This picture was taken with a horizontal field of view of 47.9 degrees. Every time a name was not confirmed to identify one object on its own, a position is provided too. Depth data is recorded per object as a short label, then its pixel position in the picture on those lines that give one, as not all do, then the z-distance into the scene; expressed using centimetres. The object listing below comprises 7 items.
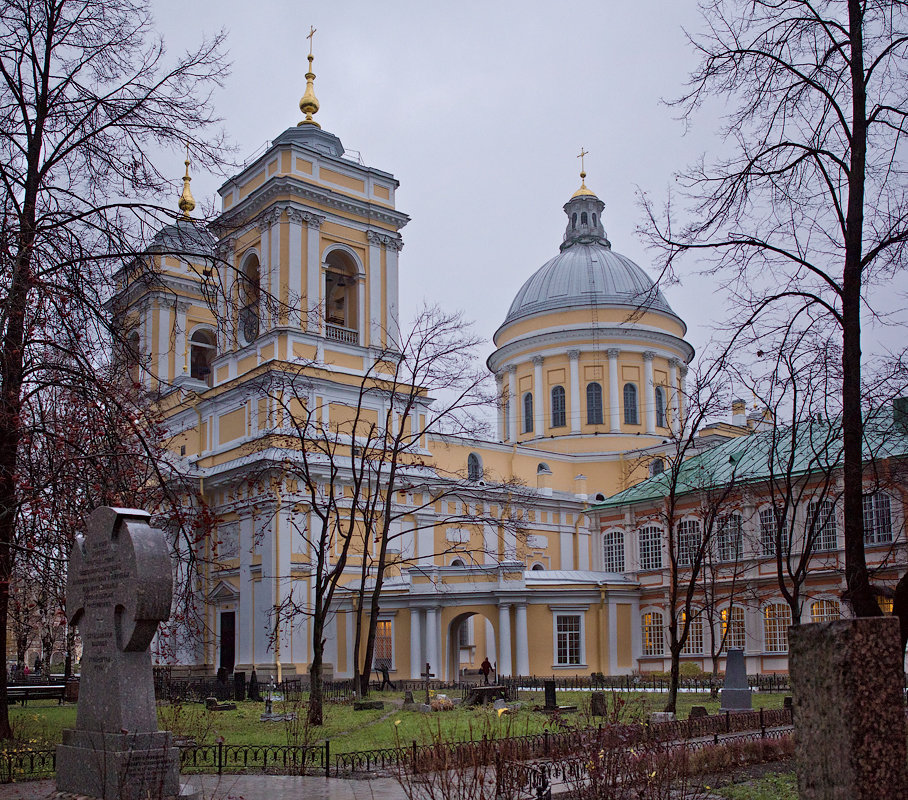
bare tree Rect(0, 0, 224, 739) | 1290
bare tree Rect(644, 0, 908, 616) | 1227
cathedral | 3803
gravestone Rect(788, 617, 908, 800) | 583
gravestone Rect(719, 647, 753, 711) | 2170
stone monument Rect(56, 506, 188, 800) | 1008
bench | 2534
